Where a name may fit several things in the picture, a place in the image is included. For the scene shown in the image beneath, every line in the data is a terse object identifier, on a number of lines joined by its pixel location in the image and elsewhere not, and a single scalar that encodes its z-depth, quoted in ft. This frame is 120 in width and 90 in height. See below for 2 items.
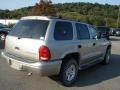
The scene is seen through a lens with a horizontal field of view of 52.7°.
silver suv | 9.59
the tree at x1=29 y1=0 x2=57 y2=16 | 76.95
